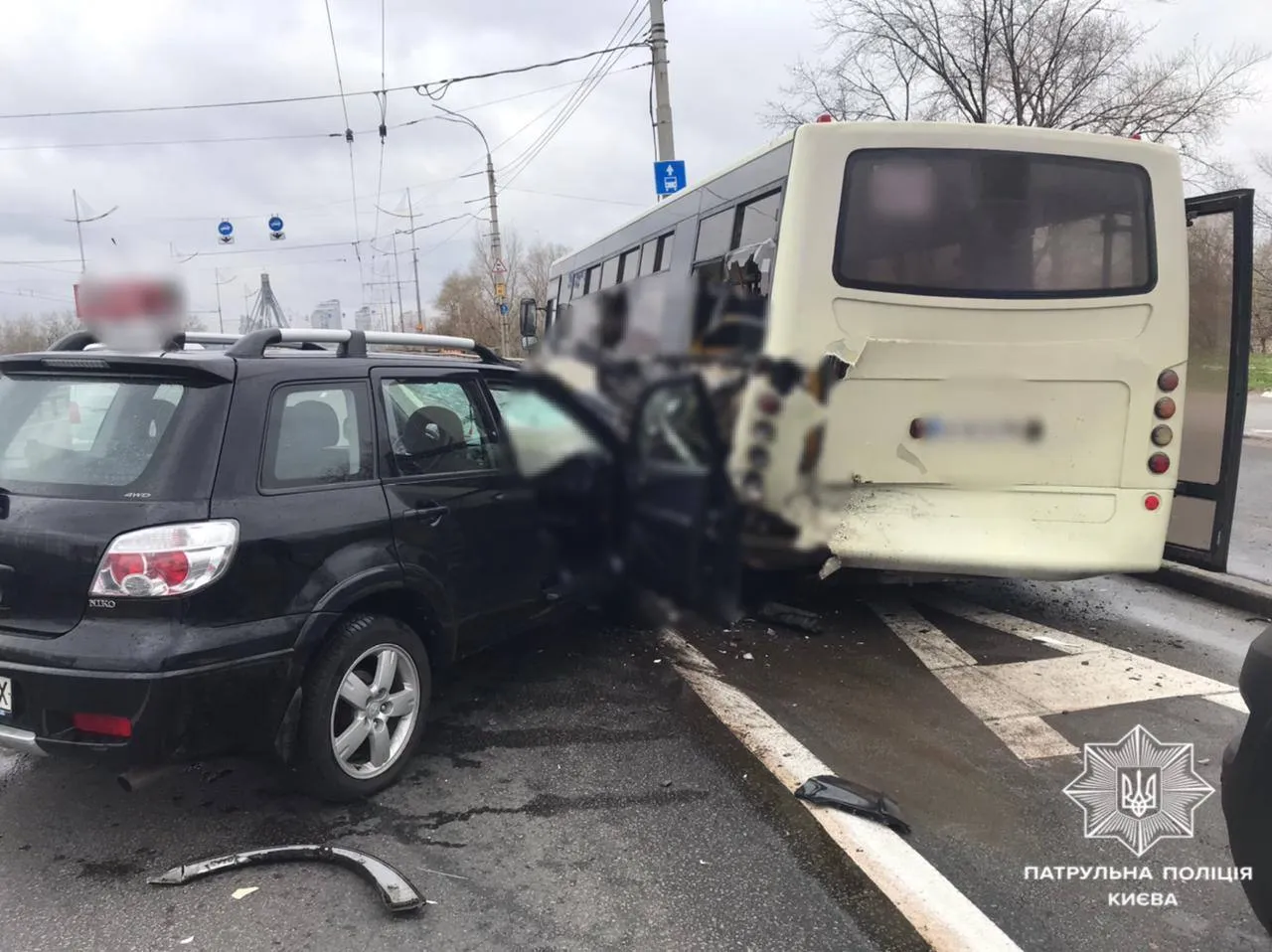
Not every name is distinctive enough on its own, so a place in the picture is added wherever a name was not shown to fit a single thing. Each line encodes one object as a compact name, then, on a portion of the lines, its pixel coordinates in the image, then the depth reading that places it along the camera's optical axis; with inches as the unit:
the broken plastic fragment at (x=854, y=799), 124.7
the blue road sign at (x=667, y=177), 499.5
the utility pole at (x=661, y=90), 460.8
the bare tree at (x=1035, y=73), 768.9
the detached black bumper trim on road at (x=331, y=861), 108.3
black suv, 110.0
